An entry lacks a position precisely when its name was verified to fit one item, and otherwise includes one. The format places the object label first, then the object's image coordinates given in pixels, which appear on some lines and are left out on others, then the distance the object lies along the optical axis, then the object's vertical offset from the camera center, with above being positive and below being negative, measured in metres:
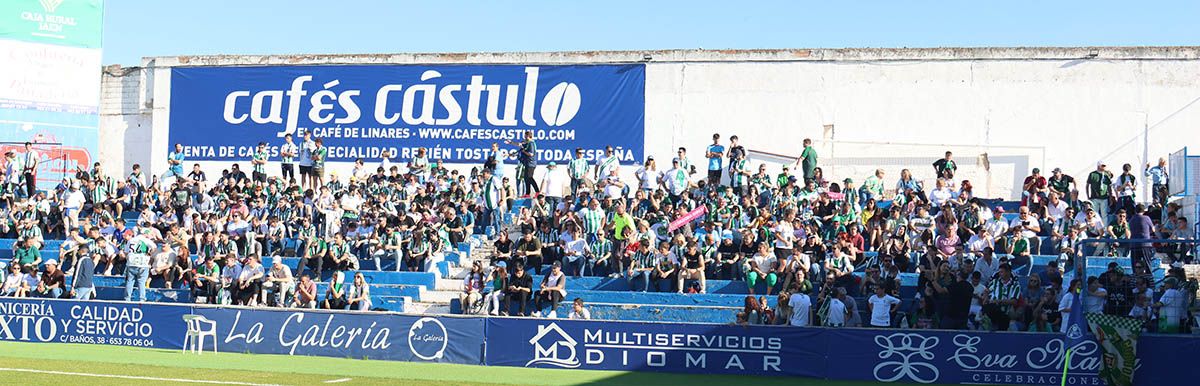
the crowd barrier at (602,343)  19.25 -1.99
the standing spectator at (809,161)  30.47 +1.33
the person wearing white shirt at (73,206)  31.42 -0.14
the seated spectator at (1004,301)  20.98 -1.12
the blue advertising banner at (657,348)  20.41 -1.98
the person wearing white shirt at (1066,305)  19.79 -1.11
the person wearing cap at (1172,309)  19.33 -1.07
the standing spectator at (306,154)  33.19 +1.26
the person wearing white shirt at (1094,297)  19.30 -0.94
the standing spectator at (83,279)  26.34 -1.52
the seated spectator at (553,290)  24.00 -1.32
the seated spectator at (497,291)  24.17 -1.39
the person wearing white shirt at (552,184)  31.34 +0.68
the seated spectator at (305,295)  24.73 -1.59
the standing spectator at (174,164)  34.34 +0.96
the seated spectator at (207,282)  26.22 -1.50
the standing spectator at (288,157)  33.75 +1.20
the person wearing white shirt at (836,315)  21.42 -1.44
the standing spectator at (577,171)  31.41 +1.00
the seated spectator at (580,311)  22.89 -1.59
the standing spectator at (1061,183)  27.66 +0.92
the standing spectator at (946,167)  28.82 +1.24
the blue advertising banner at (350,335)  22.20 -2.09
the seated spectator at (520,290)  24.17 -1.34
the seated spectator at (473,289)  24.44 -1.37
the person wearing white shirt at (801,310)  21.48 -1.38
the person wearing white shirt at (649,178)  30.05 +0.85
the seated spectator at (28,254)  27.53 -1.11
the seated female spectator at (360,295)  24.25 -1.52
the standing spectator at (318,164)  33.03 +1.03
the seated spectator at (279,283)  25.45 -1.42
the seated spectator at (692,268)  24.44 -0.88
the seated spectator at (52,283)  26.48 -1.60
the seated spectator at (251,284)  25.64 -1.46
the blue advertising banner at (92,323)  24.25 -2.20
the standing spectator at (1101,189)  27.06 +0.80
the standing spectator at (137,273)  26.61 -1.37
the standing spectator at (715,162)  30.17 +1.22
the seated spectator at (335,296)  24.45 -1.57
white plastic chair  23.48 -2.15
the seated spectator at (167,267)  27.47 -1.28
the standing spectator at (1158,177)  28.05 +1.14
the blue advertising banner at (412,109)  34.56 +2.60
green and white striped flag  18.36 -1.53
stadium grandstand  20.72 -0.02
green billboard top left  35.44 +4.61
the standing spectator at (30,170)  33.94 +0.70
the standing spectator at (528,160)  31.34 +1.21
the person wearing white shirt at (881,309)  21.45 -1.32
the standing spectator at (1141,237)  20.52 -0.10
